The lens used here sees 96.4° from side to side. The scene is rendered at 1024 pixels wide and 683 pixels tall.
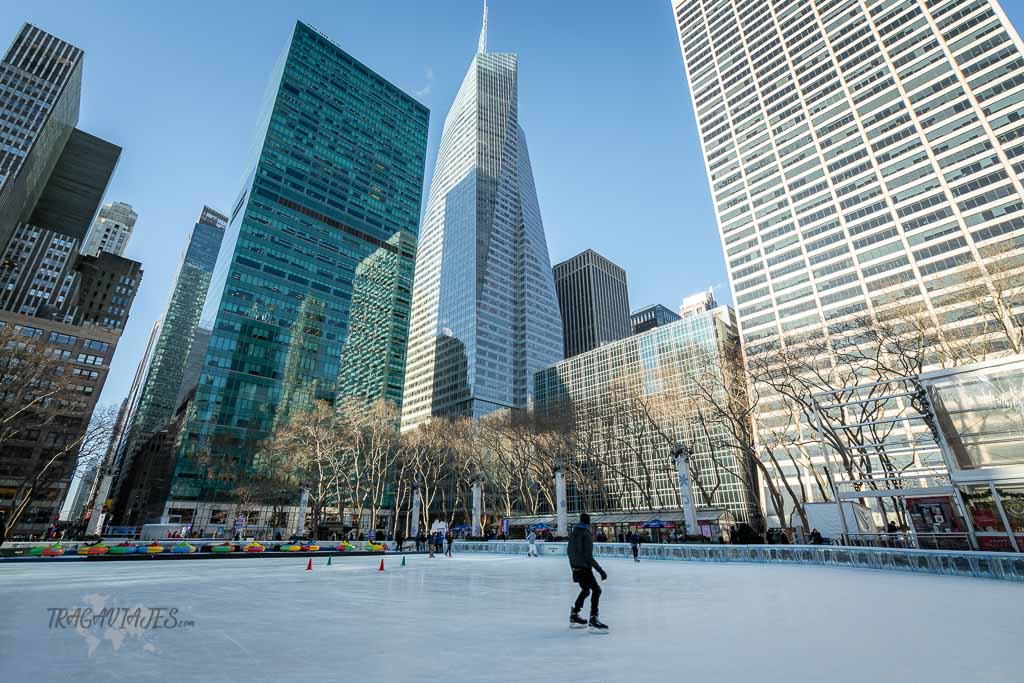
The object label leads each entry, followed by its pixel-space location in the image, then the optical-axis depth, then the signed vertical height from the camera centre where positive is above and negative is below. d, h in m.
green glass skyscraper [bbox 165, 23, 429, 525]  73.38 +53.31
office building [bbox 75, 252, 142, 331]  121.31 +59.46
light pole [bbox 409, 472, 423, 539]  40.69 +1.67
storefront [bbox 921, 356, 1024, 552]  15.75 +3.08
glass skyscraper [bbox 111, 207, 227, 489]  124.92 +58.09
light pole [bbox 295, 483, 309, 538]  39.00 +0.83
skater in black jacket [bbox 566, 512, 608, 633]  6.51 -0.61
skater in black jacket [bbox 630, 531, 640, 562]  23.98 -1.20
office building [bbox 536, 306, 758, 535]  48.28 +12.84
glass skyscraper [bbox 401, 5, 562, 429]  123.12 +70.50
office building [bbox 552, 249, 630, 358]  163.38 +76.28
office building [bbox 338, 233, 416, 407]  102.19 +40.82
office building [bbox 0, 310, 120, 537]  32.03 +9.39
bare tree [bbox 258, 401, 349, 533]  45.56 +7.80
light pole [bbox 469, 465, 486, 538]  39.72 +1.79
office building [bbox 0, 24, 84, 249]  92.50 +87.22
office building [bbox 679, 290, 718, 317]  193.88 +86.69
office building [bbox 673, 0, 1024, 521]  71.56 +61.28
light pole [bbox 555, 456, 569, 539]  33.75 +1.36
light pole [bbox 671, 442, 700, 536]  26.80 +1.85
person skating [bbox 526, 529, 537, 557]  29.44 -1.57
